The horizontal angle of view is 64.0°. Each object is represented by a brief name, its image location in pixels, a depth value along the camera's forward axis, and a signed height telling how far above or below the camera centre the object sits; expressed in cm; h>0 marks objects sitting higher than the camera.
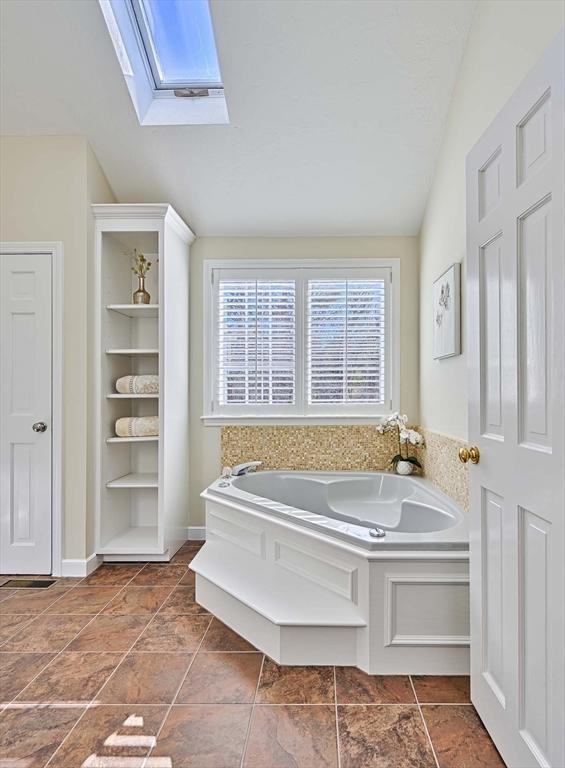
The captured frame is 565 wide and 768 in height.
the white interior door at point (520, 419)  112 -9
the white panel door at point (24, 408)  292 -12
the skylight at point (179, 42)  254 +206
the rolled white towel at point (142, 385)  309 +3
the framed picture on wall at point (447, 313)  247 +44
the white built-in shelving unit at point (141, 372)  303 +9
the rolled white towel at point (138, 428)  312 -27
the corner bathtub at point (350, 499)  226 -69
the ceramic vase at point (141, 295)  324 +67
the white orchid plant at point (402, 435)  320 -33
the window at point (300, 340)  351 +38
